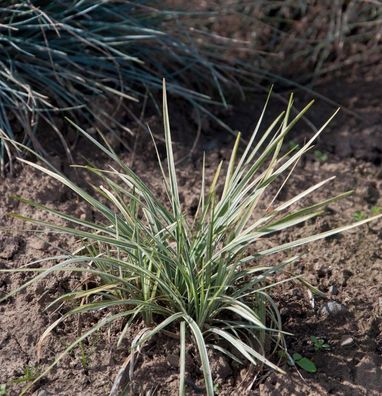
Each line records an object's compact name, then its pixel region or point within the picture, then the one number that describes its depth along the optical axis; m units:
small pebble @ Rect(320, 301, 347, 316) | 2.59
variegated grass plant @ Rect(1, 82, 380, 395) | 2.29
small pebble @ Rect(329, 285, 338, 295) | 2.69
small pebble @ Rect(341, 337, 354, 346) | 2.47
